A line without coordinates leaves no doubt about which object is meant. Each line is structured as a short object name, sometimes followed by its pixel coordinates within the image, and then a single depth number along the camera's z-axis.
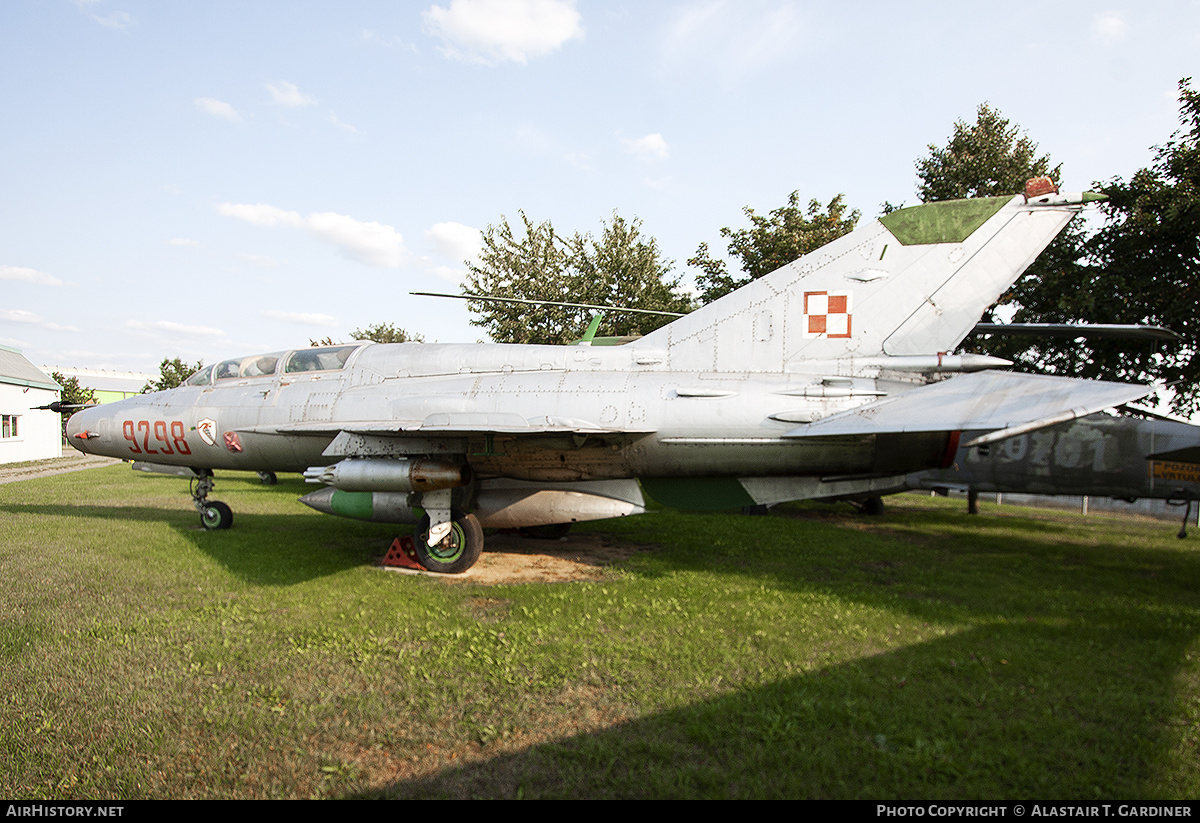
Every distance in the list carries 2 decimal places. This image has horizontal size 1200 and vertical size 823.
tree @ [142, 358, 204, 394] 41.78
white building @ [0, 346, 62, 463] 26.78
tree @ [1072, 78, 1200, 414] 9.66
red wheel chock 8.30
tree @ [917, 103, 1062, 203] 13.93
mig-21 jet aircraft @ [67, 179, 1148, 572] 7.00
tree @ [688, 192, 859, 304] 15.87
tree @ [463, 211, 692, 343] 21.53
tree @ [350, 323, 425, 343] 38.91
